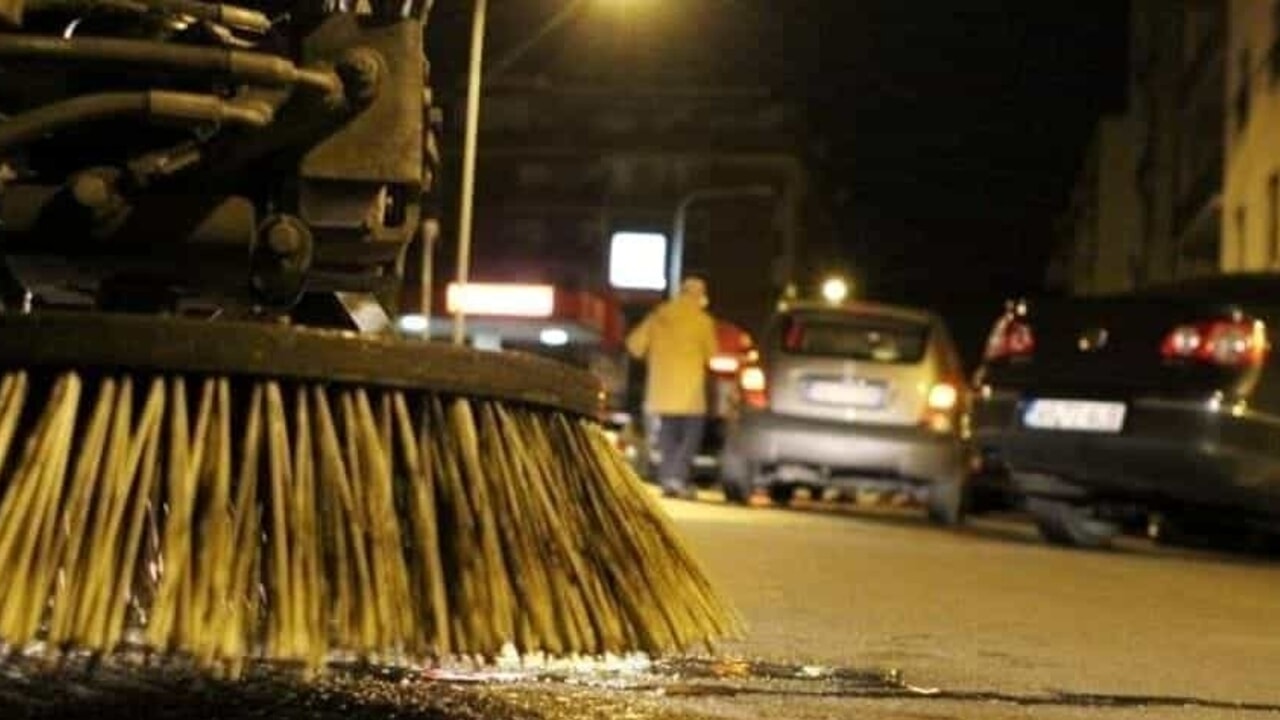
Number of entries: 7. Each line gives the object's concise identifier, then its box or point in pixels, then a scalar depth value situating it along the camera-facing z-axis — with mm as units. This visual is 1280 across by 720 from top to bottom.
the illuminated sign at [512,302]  25672
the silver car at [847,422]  15641
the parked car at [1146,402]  10438
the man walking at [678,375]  16312
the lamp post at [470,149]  12407
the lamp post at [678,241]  40375
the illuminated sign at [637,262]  52531
